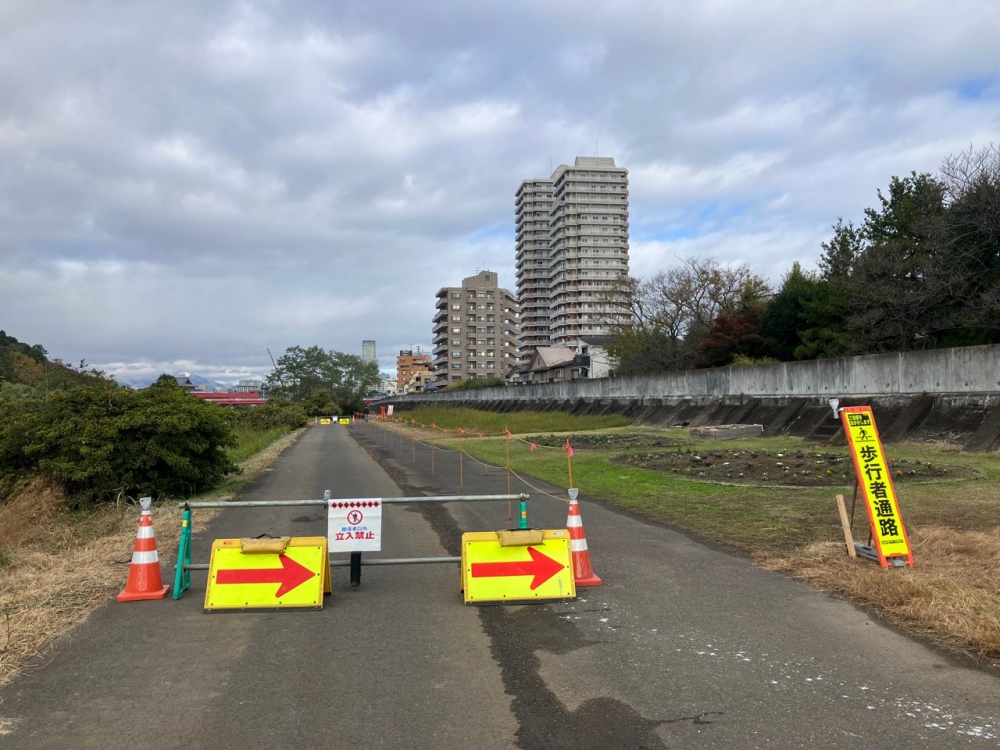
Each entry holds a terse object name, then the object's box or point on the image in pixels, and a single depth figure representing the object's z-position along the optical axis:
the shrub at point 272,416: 48.82
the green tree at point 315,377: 113.00
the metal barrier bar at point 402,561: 6.52
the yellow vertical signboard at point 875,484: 6.61
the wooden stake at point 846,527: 7.03
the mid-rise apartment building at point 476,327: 132.38
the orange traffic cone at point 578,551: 6.61
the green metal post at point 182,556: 6.39
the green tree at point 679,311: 55.34
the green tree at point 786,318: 39.38
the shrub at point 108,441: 11.52
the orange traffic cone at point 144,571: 6.43
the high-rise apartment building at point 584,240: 118.06
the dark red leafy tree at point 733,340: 42.41
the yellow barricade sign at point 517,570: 6.14
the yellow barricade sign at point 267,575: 6.06
